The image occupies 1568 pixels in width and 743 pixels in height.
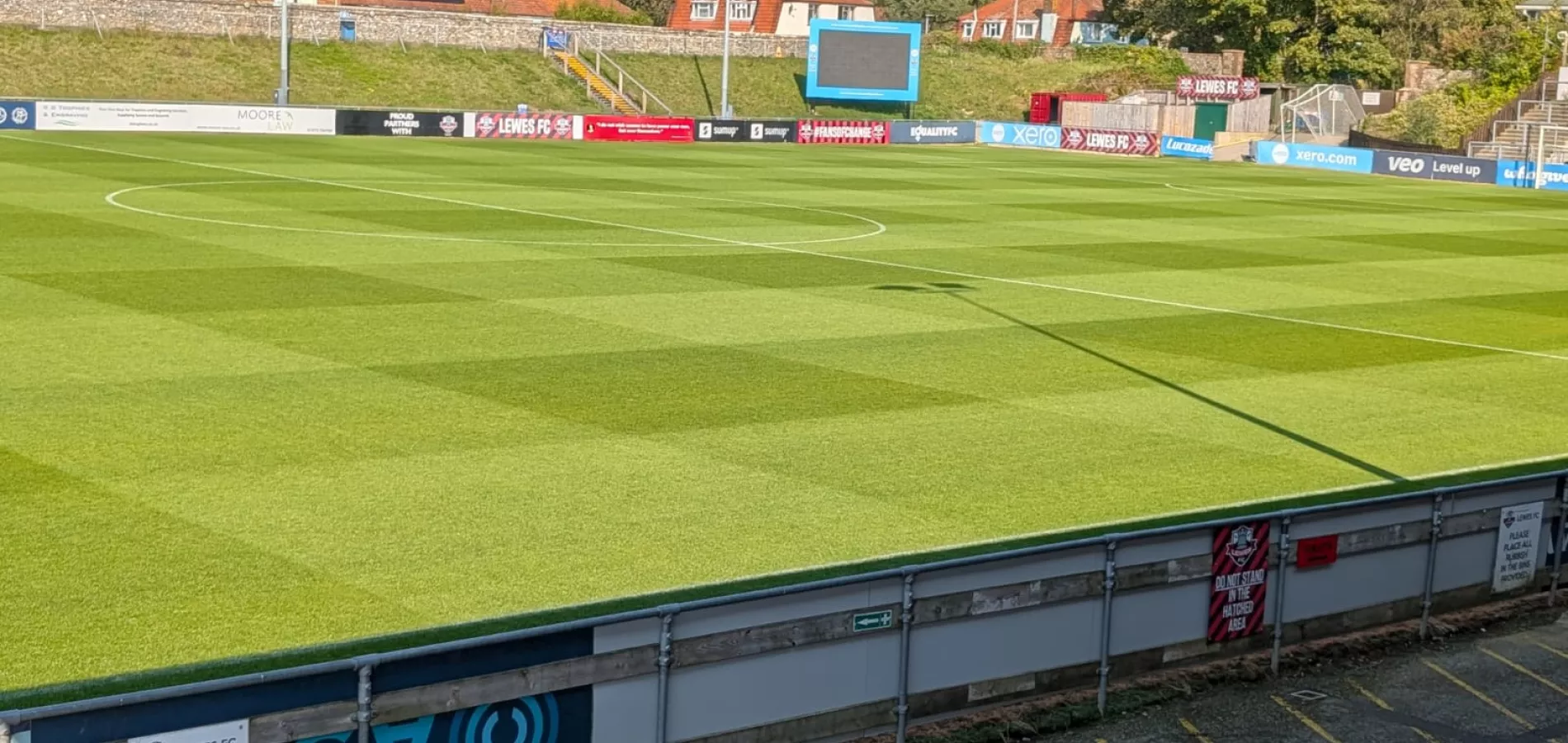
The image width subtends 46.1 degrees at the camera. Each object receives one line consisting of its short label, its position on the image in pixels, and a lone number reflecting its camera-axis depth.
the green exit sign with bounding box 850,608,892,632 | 12.05
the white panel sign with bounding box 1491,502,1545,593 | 15.92
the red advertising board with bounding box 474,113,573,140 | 76.69
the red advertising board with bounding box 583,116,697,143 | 80.62
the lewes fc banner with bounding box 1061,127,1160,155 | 86.69
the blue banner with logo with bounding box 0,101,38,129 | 66.12
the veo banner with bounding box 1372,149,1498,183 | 72.81
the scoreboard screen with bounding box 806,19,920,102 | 101.44
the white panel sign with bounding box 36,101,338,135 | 67.00
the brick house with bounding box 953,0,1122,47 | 173.50
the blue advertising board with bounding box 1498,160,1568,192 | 70.44
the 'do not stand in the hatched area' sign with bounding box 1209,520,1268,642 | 13.79
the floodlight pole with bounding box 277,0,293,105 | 76.94
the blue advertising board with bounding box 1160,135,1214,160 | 85.19
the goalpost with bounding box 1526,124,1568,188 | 70.81
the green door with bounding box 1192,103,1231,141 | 96.81
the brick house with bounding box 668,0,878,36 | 144.38
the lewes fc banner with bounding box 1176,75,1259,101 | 100.00
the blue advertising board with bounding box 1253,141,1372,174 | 77.88
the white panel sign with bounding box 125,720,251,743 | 9.59
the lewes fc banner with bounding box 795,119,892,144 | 86.62
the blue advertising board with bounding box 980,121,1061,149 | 90.06
